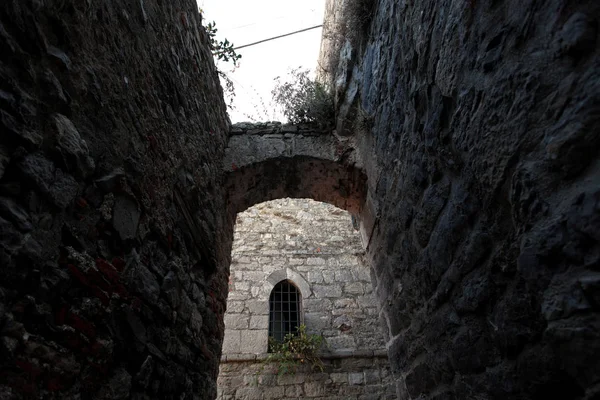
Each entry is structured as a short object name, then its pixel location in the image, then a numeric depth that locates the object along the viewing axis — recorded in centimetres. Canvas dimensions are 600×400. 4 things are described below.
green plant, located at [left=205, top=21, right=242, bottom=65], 358
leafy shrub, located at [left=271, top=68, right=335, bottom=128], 368
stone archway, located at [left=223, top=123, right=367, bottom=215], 339
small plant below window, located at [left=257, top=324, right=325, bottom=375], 474
